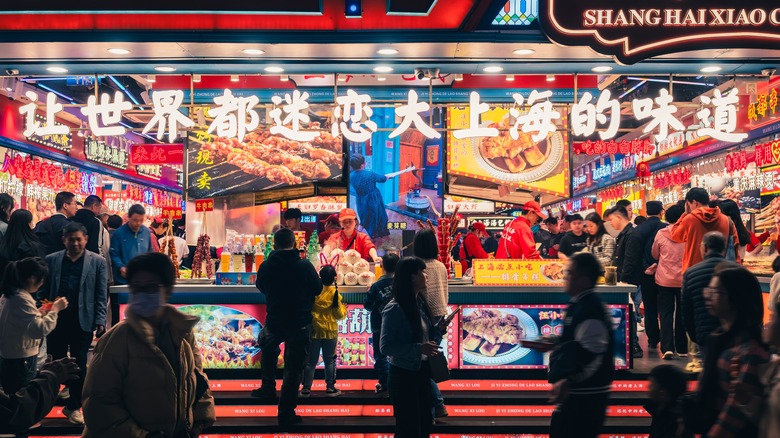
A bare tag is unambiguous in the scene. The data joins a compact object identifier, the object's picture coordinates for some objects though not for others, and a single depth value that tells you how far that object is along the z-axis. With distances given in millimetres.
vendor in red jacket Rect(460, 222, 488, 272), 9867
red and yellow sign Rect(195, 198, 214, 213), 7988
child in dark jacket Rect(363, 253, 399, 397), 6430
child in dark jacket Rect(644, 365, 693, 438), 3256
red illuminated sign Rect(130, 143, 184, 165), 12906
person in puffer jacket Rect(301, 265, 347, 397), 6813
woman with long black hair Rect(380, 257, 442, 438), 4758
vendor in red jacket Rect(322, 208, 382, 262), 8008
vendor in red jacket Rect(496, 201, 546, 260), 8422
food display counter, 7266
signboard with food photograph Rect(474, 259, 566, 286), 7320
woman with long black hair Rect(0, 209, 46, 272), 6453
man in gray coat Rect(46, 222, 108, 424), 6188
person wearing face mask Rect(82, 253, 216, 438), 2674
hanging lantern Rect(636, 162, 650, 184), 13008
